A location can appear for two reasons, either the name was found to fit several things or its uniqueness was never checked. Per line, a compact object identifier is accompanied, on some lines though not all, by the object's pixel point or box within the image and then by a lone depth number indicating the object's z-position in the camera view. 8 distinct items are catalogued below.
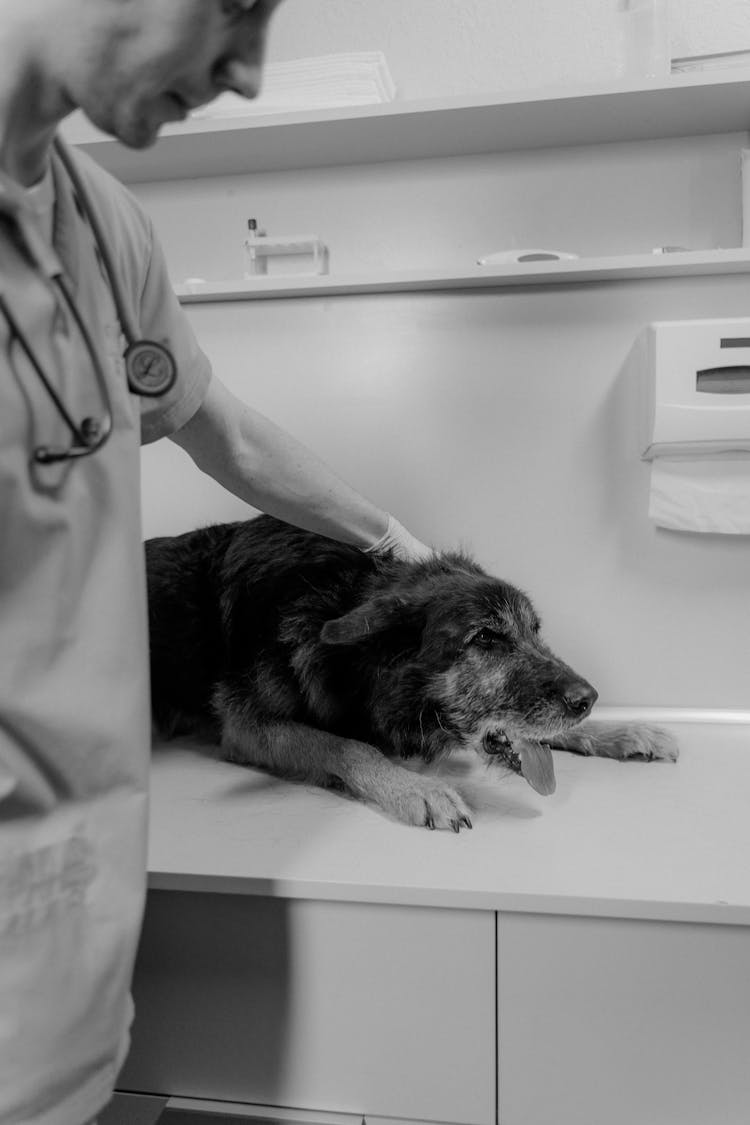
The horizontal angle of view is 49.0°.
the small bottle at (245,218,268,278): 1.52
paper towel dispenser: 1.33
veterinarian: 0.50
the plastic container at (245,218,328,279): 1.50
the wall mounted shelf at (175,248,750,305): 1.36
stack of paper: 1.40
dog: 1.12
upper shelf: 1.33
